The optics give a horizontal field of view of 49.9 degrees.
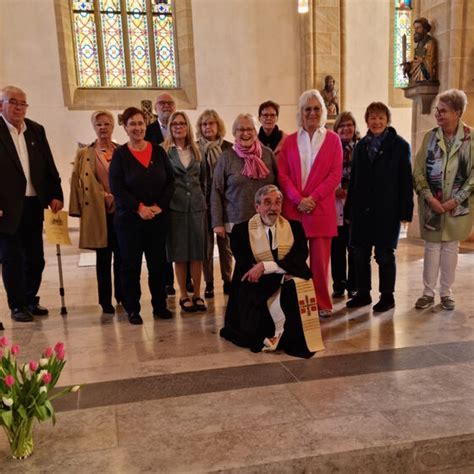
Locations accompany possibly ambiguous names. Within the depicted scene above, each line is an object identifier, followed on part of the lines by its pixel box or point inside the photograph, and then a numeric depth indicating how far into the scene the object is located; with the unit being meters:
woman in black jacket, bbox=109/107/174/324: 3.60
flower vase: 1.94
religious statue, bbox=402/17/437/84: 6.54
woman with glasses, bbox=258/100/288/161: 4.14
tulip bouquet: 1.89
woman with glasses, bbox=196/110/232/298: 4.20
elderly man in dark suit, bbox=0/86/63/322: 3.72
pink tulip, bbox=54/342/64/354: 1.97
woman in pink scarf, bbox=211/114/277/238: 3.61
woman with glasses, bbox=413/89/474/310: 3.70
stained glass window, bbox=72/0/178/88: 10.23
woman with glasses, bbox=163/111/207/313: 3.88
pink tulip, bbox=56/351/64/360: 1.98
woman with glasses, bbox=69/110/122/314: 3.86
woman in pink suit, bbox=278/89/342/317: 3.59
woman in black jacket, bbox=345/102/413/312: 3.75
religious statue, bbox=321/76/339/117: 9.61
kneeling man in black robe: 3.09
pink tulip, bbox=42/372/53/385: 1.92
